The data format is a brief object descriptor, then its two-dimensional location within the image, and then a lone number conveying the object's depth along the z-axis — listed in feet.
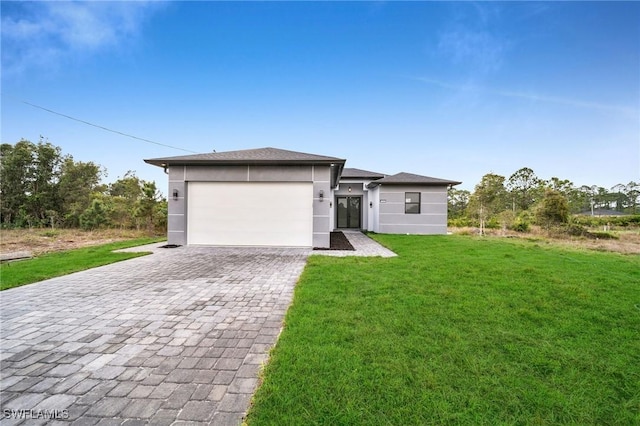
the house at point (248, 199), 29.60
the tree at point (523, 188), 87.15
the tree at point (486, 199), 64.28
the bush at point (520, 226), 55.88
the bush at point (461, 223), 67.66
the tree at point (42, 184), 61.67
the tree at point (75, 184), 63.41
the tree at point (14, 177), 59.93
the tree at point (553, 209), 50.90
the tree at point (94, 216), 49.32
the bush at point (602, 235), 45.37
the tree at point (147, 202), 42.09
